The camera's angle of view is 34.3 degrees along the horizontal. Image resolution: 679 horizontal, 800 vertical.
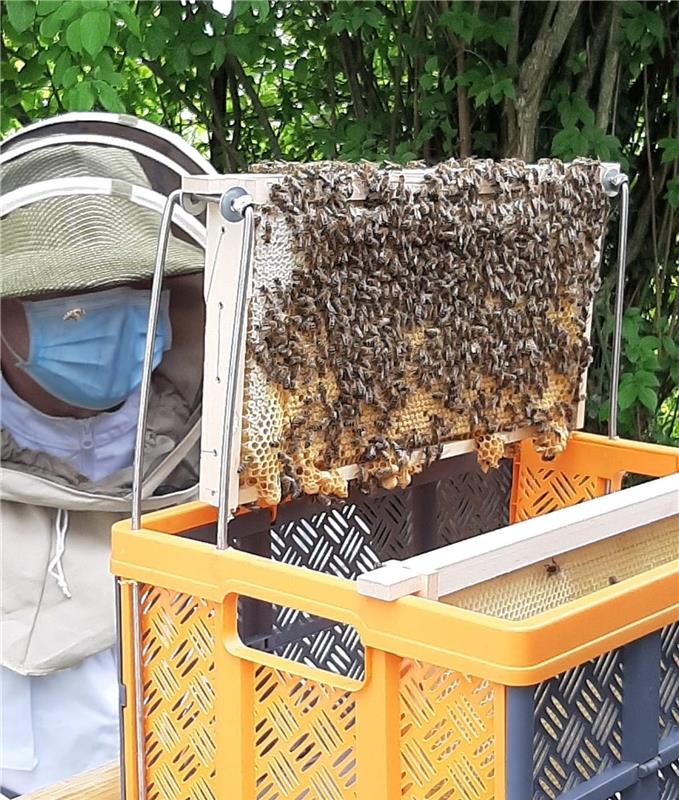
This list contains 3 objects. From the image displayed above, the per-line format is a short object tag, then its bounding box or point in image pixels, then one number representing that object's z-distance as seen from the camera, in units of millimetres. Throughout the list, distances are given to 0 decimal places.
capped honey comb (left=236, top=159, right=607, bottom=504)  994
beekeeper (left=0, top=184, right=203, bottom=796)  1327
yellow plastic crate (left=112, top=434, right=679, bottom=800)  802
